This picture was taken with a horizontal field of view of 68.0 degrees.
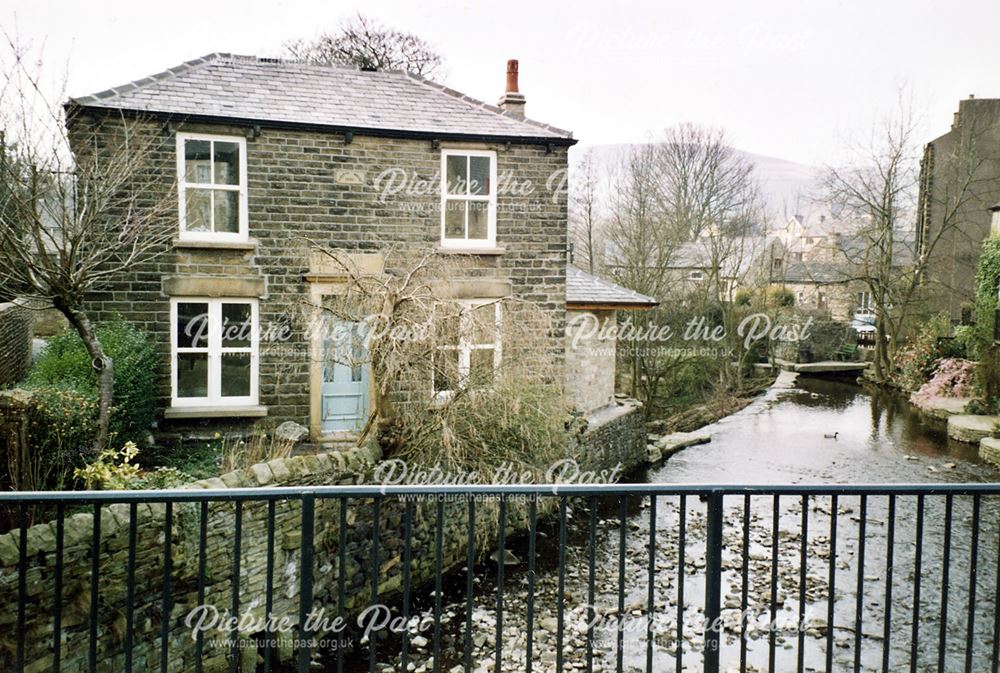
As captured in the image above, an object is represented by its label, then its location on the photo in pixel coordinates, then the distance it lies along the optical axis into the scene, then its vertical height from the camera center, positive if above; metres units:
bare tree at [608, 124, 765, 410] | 25.05 +4.24
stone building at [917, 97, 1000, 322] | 31.77 +5.63
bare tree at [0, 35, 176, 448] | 9.06 +1.40
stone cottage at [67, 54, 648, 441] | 12.34 +1.78
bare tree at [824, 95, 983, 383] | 29.66 +4.47
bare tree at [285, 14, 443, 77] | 27.86 +10.20
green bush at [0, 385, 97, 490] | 7.48 -1.46
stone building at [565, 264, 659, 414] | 16.27 -0.37
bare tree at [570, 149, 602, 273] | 31.52 +4.72
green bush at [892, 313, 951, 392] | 26.59 -1.25
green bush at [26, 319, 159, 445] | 10.35 -0.97
